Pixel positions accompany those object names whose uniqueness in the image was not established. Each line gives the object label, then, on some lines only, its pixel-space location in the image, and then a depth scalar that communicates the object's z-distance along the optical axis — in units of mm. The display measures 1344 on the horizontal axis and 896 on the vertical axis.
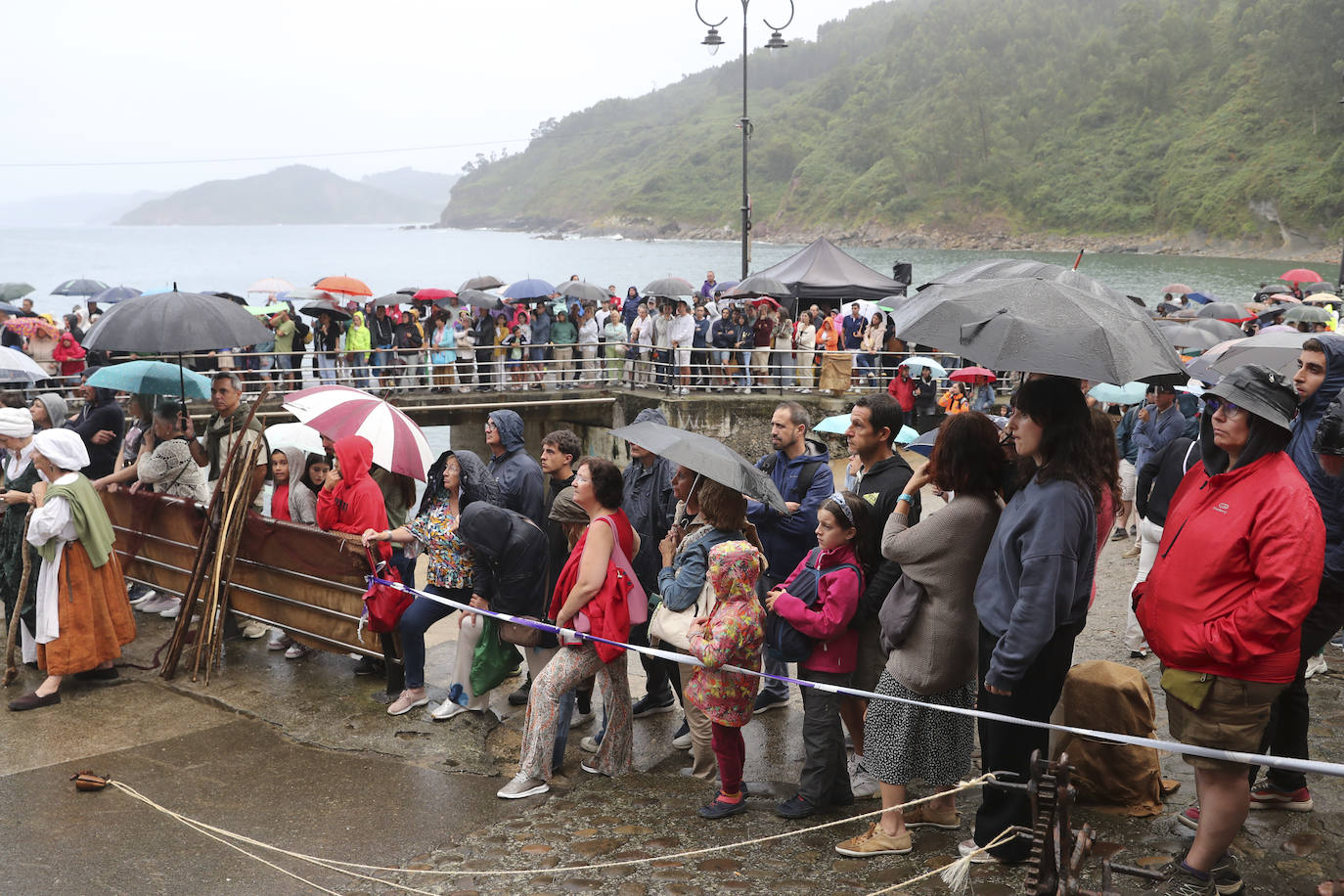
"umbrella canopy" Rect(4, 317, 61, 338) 14998
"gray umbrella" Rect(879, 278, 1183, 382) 3508
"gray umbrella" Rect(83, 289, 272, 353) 7746
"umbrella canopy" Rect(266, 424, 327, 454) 6938
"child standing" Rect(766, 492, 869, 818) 4422
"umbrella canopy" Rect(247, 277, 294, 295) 23578
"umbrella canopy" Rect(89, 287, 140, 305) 21312
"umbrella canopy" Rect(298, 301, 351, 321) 17625
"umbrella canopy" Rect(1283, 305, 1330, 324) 11289
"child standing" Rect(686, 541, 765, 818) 4527
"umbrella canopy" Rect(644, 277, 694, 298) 20062
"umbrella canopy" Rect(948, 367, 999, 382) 13414
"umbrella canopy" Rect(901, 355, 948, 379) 15609
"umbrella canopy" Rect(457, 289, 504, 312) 19609
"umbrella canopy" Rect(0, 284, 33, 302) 23750
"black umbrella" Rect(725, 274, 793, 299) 17953
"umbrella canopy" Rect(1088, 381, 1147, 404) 9422
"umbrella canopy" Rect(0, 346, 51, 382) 8719
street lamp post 19797
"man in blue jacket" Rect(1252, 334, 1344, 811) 3910
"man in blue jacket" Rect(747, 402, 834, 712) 5516
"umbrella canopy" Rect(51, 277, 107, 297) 22766
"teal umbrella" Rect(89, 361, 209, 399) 8086
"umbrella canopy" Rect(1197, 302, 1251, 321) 16681
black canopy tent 18266
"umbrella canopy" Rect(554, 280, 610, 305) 20922
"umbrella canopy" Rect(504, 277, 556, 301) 18953
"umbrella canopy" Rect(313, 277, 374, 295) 19422
